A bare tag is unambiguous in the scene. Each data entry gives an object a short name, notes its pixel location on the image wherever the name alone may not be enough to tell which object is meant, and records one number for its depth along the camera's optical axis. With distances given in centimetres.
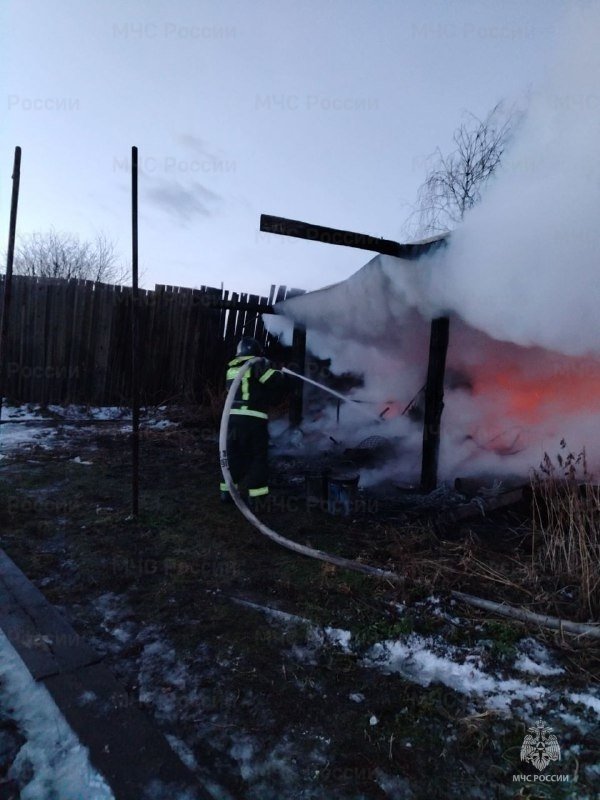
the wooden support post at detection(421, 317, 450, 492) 579
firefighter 544
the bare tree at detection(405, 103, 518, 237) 1583
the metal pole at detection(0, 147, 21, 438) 439
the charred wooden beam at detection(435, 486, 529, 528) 470
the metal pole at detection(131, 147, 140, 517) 411
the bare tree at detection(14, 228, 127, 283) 2673
